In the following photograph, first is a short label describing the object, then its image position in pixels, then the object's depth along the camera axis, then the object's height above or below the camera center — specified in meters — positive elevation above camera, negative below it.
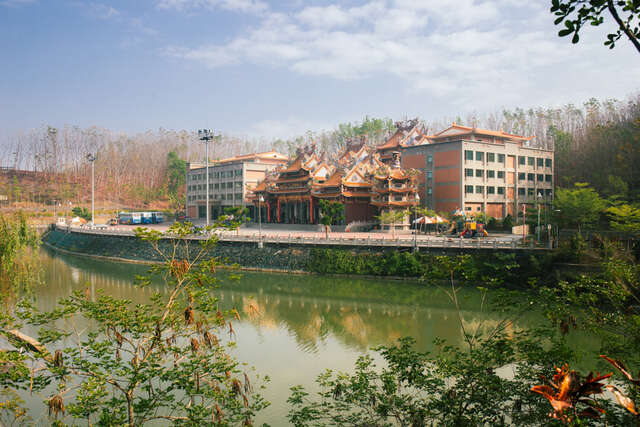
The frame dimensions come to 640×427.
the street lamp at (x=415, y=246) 34.00 -2.68
